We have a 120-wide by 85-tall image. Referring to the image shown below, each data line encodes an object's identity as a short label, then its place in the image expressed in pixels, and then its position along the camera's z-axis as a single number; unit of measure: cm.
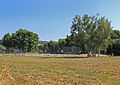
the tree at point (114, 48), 3780
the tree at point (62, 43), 4950
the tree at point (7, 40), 4380
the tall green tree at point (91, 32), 2462
